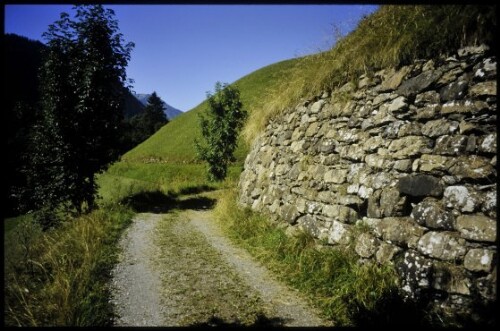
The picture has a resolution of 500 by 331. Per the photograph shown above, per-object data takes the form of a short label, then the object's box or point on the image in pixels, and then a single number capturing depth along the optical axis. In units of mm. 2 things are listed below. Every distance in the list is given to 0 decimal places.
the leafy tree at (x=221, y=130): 22562
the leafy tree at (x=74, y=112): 11102
